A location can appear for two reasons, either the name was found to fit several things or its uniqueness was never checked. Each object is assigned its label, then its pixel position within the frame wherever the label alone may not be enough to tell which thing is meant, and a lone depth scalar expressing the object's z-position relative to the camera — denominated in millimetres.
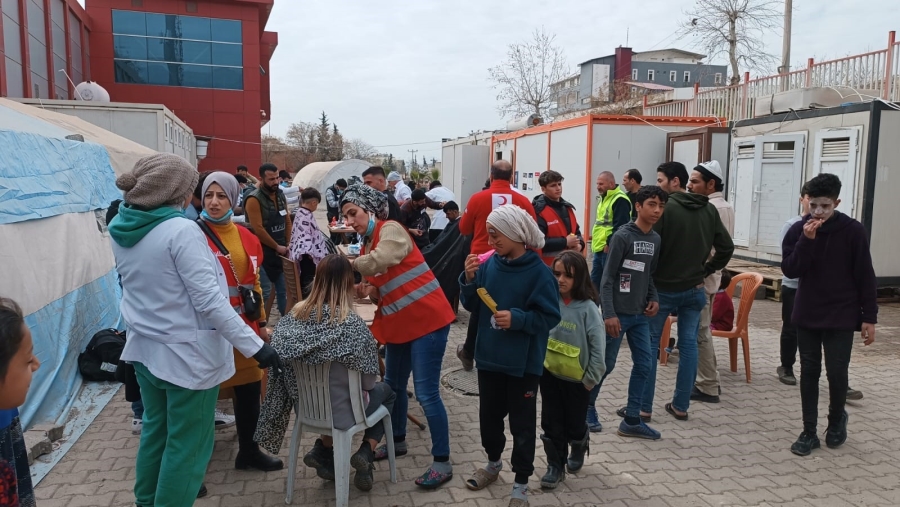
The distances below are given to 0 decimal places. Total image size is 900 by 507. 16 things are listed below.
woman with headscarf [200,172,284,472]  3756
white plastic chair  3330
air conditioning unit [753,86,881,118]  9914
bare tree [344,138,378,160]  65500
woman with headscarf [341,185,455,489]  3625
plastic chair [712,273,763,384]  5746
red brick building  31094
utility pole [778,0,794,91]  20125
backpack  5414
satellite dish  17141
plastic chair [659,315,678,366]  6125
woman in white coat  2738
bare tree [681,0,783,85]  26016
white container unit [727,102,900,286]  8844
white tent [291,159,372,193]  36312
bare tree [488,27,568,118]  34281
